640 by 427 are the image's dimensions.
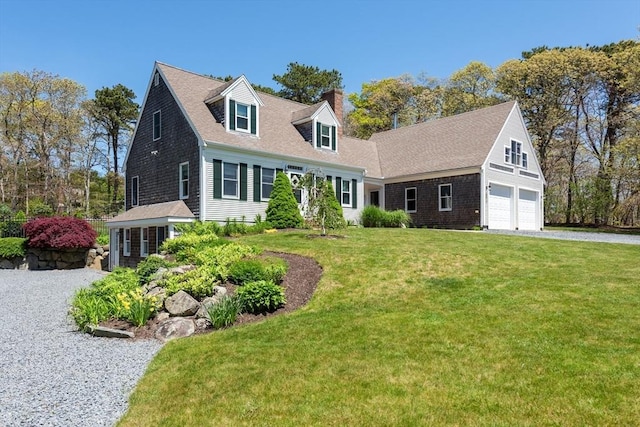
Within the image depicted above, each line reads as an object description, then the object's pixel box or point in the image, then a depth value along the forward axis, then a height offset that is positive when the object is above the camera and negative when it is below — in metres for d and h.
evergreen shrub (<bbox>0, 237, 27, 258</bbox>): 19.19 -1.21
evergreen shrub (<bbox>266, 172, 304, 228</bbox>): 18.81 +0.50
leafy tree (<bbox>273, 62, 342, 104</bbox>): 40.62 +13.02
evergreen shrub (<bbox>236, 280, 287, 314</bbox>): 8.38 -1.55
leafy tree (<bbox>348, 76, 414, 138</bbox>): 42.75 +11.38
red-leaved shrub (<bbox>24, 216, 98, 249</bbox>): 18.92 -0.59
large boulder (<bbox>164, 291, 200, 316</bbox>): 8.25 -1.67
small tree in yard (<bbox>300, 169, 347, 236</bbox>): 14.22 +0.47
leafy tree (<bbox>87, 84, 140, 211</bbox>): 39.12 +9.79
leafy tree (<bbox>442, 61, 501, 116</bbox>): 38.81 +11.95
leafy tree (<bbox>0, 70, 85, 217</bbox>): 33.94 +7.23
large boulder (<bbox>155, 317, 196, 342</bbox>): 7.49 -1.96
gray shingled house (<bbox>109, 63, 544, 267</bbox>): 18.23 +2.84
